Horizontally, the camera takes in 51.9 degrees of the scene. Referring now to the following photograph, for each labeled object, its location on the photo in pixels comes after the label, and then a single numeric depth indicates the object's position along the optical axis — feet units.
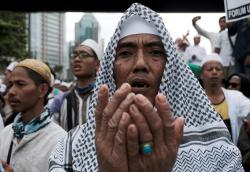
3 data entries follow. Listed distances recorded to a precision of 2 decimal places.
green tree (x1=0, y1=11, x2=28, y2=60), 84.62
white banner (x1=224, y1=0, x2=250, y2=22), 6.98
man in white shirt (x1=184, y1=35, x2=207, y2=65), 18.43
